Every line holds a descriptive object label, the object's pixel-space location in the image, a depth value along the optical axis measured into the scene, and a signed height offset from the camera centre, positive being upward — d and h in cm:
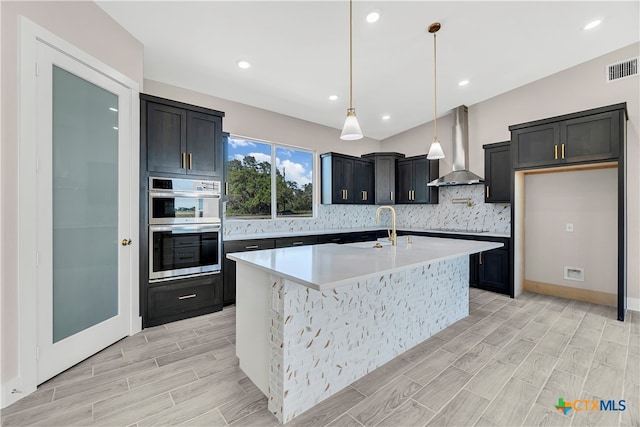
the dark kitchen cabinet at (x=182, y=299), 297 -99
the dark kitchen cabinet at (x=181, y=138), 295 +88
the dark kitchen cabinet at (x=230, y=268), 359 -73
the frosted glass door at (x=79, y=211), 203 +2
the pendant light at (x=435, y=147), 300 +75
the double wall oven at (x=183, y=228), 296 -17
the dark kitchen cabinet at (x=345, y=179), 530 +70
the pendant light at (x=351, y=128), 233 +73
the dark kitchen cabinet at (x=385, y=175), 589 +82
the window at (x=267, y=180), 443 +59
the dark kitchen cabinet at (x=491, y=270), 418 -91
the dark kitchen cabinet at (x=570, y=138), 322 +98
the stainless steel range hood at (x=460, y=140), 502 +136
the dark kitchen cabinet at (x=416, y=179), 548 +71
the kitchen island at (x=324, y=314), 166 -75
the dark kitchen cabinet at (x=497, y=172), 434 +68
